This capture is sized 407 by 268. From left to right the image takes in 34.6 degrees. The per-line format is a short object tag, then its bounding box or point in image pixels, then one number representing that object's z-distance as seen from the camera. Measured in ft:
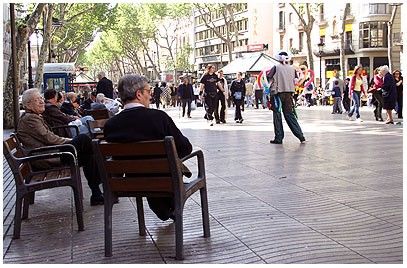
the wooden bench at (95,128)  27.25
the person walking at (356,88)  63.00
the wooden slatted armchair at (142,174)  14.99
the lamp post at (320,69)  184.98
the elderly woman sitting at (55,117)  29.17
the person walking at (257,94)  109.95
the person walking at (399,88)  62.18
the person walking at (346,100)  81.92
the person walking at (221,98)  61.31
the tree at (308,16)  170.81
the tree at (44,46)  87.10
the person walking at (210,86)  59.77
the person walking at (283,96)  39.75
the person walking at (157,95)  123.95
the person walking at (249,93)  114.42
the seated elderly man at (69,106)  36.94
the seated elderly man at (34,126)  20.90
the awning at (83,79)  159.45
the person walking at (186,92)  85.55
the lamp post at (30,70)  82.04
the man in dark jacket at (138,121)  16.39
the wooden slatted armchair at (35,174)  17.74
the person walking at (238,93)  65.41
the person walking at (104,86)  55.47
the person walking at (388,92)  56.85
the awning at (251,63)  95.61
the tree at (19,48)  66.13
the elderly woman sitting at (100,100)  39.99
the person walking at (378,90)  59.72
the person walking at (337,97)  81.46
